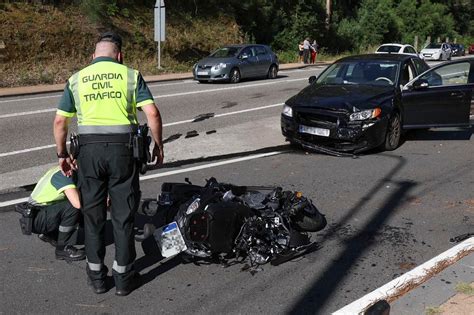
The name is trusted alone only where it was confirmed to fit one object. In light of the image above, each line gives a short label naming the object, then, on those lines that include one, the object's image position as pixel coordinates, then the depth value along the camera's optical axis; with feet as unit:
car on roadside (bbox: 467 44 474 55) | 203.10
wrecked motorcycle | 14.61
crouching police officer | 15.35
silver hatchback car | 68.10
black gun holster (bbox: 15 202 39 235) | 15.38
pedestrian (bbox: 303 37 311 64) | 112.37
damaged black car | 28.63
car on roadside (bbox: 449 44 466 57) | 166.26
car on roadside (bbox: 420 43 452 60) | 143.64
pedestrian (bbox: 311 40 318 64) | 115.34
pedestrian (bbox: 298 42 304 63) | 115.79
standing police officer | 12.84
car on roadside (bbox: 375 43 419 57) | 106.00
